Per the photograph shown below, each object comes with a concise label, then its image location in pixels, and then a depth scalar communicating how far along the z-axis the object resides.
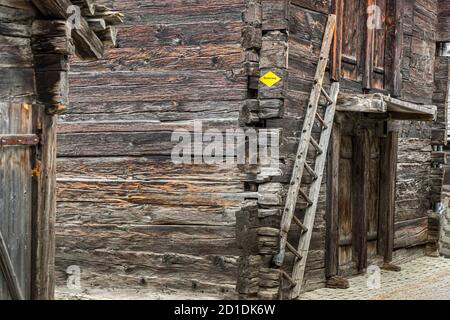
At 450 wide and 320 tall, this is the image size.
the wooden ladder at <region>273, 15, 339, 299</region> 19.42
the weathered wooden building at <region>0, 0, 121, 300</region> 12.03
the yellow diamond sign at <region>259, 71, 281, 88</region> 19.22
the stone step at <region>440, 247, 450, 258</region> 29.38
